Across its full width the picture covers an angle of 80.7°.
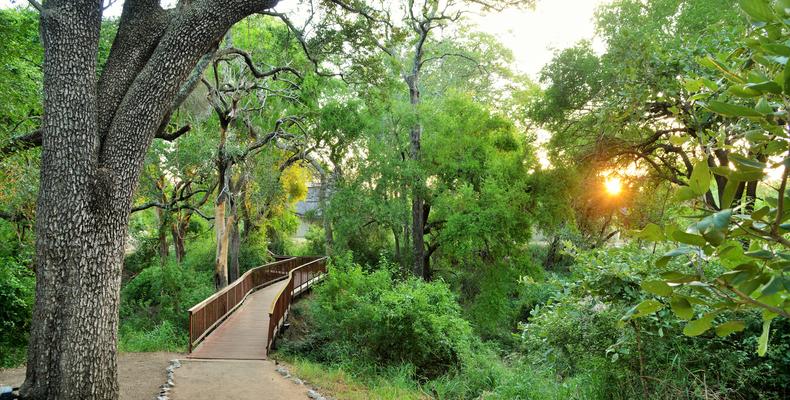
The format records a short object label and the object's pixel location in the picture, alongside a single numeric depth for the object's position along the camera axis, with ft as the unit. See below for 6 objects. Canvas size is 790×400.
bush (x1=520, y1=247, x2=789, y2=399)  14.87
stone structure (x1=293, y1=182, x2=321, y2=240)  71.10
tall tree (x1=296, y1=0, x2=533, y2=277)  32.45
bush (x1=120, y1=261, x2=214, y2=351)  49.03
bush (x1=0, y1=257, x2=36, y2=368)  28.86
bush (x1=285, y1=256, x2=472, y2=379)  33.09
